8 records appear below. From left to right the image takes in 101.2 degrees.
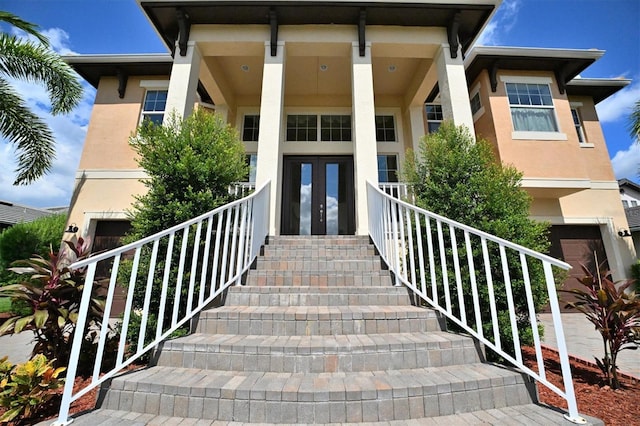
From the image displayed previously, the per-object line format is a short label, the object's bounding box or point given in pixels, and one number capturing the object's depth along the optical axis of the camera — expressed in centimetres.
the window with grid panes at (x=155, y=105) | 709
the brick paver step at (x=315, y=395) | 167
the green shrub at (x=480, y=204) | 287
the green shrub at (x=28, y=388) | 180
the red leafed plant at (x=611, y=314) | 259
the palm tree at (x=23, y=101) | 543
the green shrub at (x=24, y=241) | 848
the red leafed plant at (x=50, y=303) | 246
